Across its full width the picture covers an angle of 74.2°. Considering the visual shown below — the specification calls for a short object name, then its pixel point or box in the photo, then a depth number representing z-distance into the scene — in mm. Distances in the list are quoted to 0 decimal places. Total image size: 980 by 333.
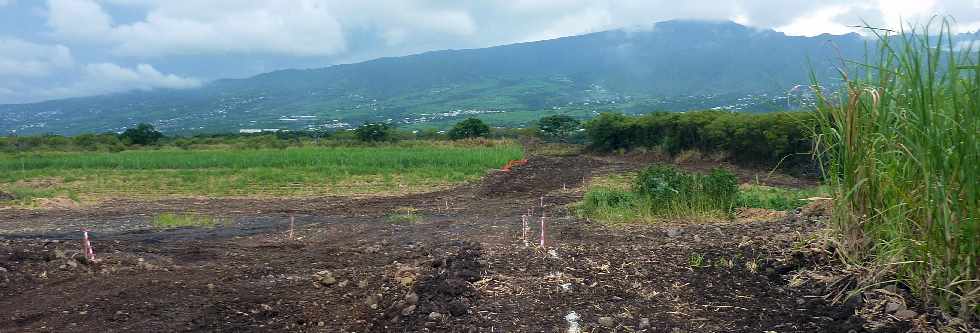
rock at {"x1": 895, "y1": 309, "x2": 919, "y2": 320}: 2955
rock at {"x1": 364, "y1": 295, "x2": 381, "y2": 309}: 4793
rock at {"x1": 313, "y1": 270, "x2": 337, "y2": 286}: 5516
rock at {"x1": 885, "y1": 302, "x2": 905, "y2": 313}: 3055
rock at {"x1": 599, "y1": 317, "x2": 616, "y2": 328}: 3597
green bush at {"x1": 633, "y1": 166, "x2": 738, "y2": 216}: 8086
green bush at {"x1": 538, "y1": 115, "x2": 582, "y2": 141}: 42469
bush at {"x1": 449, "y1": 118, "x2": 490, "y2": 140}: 44531
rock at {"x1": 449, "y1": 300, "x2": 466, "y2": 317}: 4012
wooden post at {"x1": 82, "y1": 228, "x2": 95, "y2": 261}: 6336
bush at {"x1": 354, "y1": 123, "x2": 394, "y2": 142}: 44156
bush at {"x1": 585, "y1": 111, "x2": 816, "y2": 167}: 20703
